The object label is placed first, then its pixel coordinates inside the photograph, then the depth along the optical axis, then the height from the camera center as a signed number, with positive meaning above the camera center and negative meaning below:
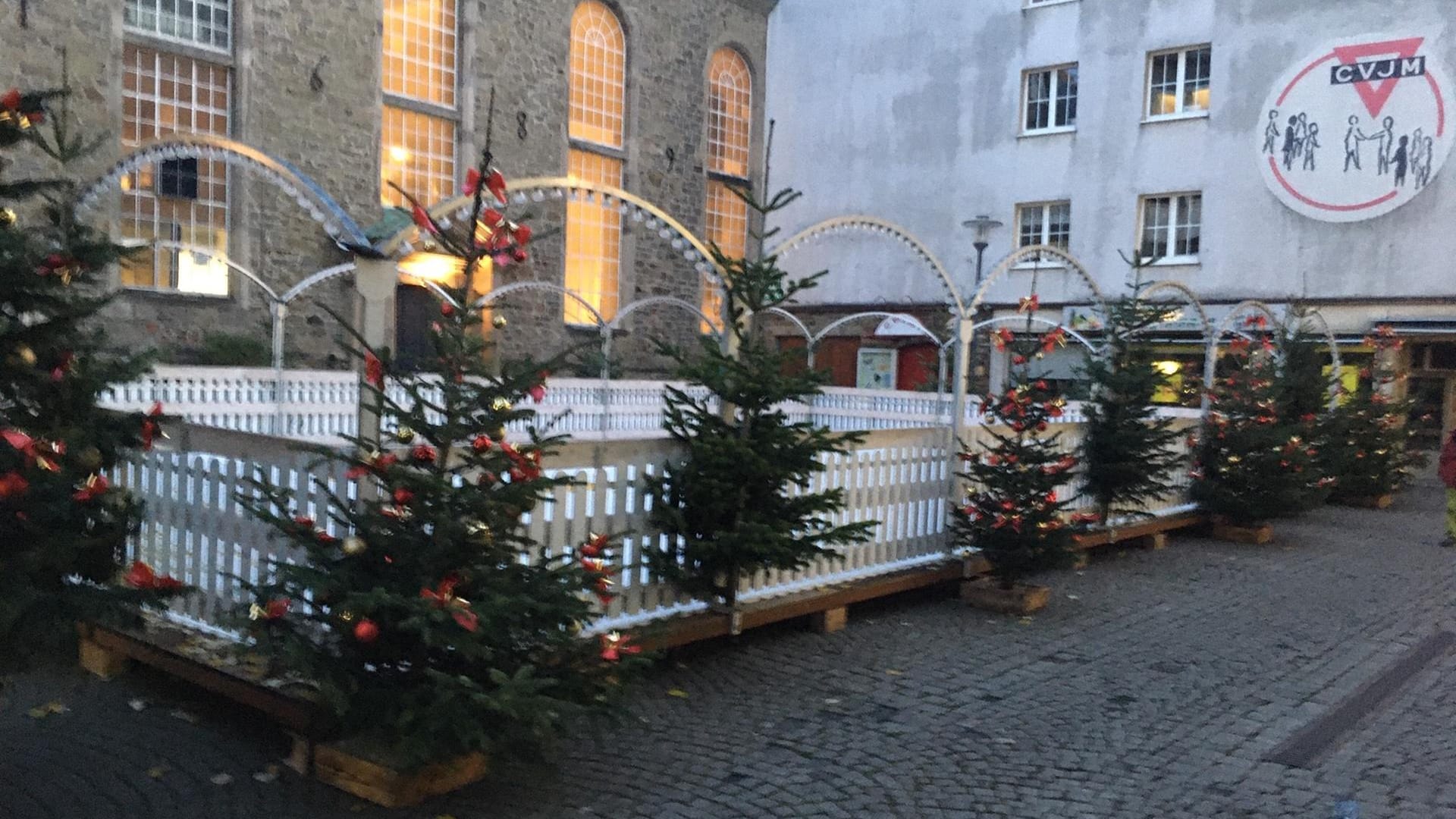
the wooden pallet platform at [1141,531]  10.69 -1.49
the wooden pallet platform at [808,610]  6.42 -1.47
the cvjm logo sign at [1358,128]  20.17 +4.54
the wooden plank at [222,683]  4.73 -1.46
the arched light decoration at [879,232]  7.66 +0.93
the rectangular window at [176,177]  18.02 +2.69
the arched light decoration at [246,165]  5.21 +0.94
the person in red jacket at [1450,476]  11.93 -0.89
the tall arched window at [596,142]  25.44 +4.76
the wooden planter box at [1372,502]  16.39 -1.62
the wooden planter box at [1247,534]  12.36 -1.60
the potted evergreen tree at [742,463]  6.42 -0.53
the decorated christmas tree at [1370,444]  15.53 -0.80
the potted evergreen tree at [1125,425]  10.50 -0.43
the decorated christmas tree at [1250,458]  12.23 -0.80
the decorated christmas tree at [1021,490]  8.20 -0.81
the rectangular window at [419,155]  22.02 +3.80
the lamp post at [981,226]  18.83 +2.38
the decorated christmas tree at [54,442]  3.61 -0.32
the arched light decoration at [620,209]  5.95 +0.85
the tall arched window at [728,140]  29.02 +5.63
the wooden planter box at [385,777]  4.38 -1.60
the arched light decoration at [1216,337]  13.35 +0.50
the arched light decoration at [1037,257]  9.34 +0.96
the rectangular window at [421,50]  21.98 +5.78
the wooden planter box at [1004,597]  8.34 -1.59
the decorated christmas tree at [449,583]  4.17 -0.84
